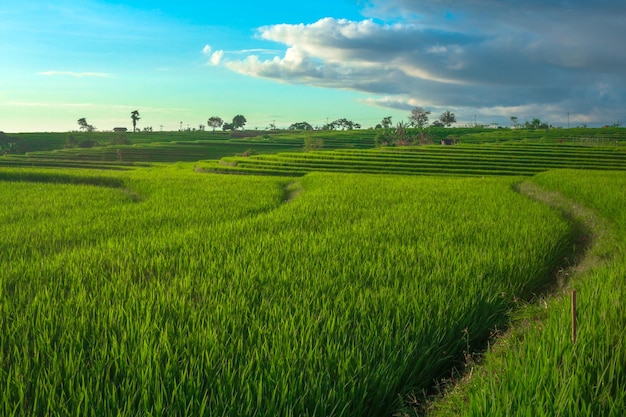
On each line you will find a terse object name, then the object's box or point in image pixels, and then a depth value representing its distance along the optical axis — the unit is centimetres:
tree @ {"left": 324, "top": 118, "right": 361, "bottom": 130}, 13688
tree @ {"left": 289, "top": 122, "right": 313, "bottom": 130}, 14788
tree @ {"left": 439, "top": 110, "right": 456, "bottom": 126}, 12228
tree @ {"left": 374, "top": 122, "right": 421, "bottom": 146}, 7031
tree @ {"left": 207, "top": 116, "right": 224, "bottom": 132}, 15888
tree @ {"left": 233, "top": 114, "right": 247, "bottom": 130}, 15225
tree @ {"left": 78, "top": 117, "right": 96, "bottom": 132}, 14048
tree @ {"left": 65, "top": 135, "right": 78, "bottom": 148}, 8275
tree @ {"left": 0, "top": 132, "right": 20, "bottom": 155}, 7220
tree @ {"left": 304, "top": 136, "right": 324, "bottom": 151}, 7062
